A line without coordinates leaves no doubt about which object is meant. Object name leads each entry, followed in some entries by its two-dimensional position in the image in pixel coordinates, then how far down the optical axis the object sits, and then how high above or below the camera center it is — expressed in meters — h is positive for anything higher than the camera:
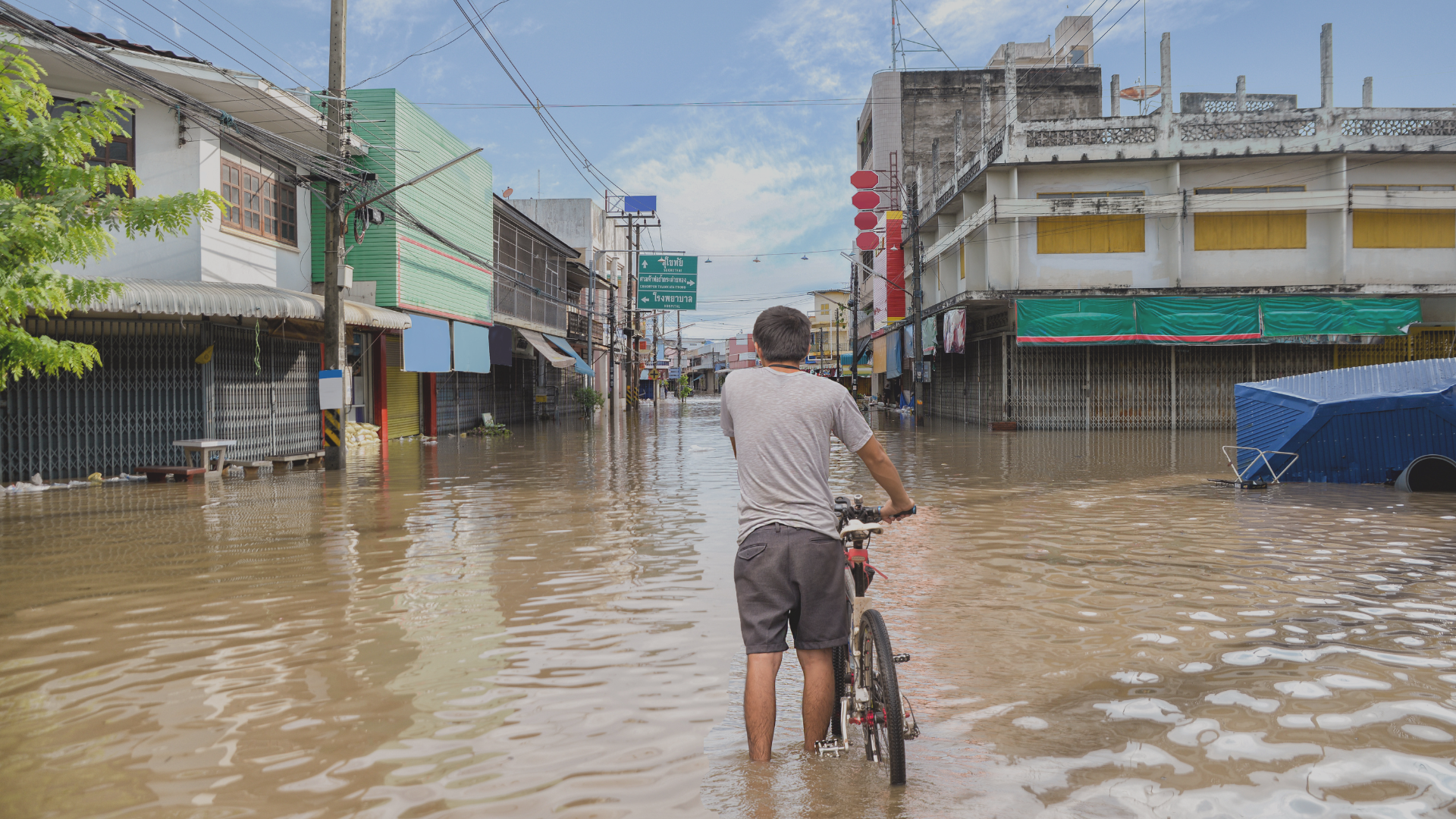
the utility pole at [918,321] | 29.38 +2.51
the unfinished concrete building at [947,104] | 42.59 +13.63
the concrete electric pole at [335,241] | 15.92 +2.83
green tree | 7.68 +1.77
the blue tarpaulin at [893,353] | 39.88 +2.09
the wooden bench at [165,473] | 14.80 -0.91
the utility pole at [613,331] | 42.17 +3.48
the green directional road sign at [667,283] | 37.78 +4.87
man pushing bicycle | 3.57 -0.45
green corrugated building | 21.61 +4.95
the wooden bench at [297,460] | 17.02 -0.85
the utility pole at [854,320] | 50.03 +4.71
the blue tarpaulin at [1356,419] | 12.05 -0.31
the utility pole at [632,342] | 48.69 +3.41
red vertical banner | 38.91 +5.50
